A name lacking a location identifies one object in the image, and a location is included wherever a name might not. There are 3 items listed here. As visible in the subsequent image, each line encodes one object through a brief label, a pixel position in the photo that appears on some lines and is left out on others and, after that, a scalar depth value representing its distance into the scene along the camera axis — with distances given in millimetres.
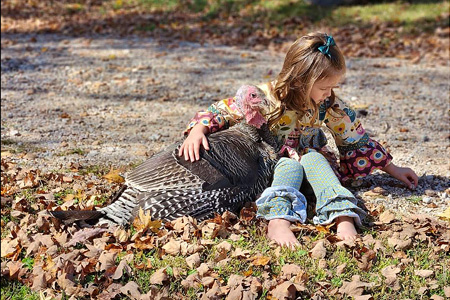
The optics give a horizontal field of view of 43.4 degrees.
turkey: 3719
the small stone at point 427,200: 4242
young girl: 3771
